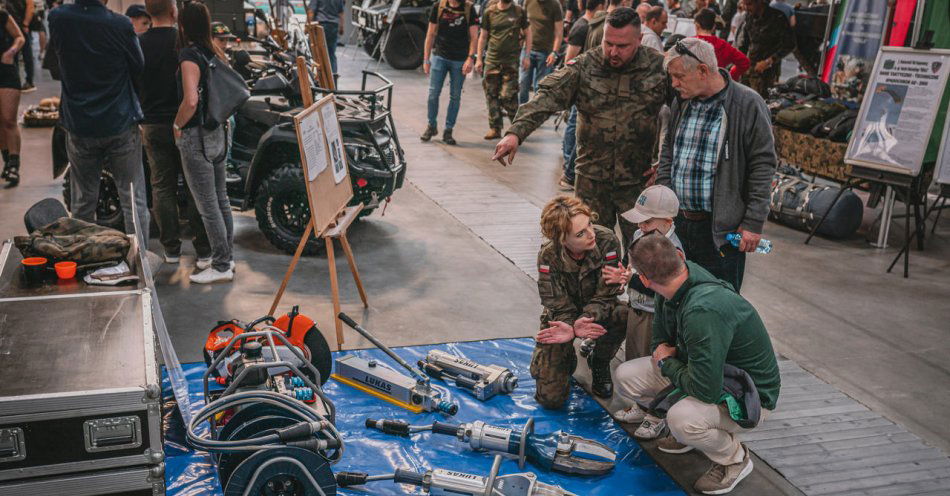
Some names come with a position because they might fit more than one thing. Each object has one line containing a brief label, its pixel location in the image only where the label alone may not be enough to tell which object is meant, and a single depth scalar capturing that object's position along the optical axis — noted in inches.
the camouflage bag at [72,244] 145.3
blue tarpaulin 145.7
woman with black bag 201.5
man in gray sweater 167.0
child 162.2
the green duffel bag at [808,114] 328.8
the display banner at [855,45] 335.6
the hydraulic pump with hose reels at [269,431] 116.8
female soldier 162.2
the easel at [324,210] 188.4
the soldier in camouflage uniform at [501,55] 397.4
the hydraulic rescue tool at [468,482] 132.1
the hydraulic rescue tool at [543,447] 148.9
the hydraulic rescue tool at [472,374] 174.2
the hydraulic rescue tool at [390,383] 168.1
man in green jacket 134.8
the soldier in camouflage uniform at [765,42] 380.2
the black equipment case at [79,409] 105.5
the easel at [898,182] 261.6
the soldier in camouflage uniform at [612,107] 188.9
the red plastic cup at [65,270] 142.6
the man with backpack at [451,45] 387.2
